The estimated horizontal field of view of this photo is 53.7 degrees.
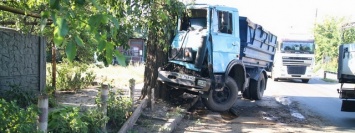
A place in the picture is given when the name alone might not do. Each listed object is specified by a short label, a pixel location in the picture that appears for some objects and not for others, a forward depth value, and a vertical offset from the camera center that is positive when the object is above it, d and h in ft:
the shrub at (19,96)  23.10 -2.43
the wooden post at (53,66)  31.98 -0.57
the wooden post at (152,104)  25.91 -3.25
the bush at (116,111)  19.76 -2.93
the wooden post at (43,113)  12.19 -1.85
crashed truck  27.55 +0.16
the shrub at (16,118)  11.27 -1.95
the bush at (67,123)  14.16 -2.59
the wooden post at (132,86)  23.08 -1.71
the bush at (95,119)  16.53 -2.82
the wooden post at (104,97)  17.67 -1.86
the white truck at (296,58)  74.13 +0.79
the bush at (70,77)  35.58 -1.75
